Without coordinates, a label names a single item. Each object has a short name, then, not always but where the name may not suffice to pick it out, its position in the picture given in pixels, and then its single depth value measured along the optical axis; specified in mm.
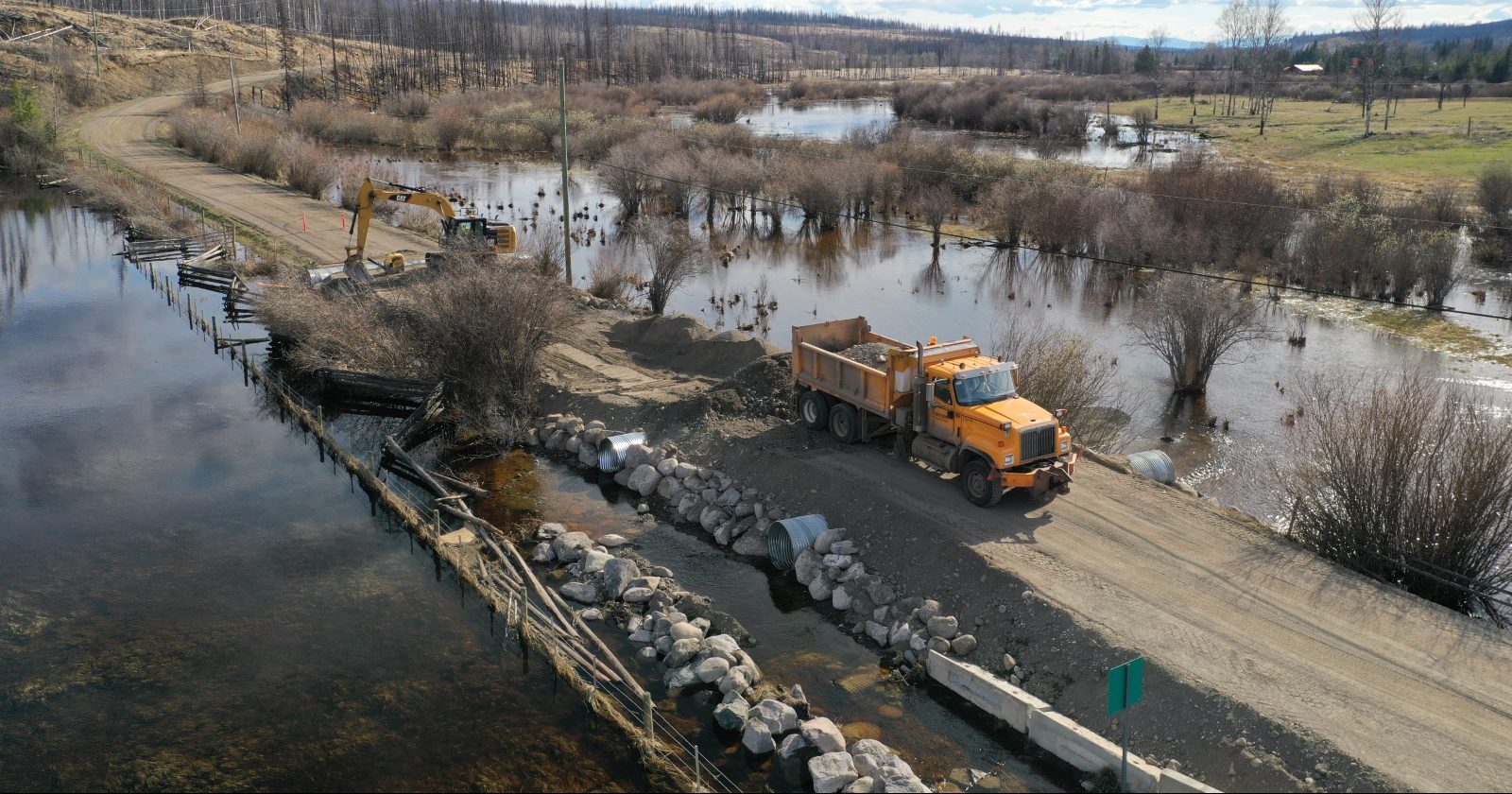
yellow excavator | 34656
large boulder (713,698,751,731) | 14930
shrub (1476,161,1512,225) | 48719
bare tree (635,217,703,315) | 37125
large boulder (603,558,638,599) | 18391
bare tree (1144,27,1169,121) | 133062
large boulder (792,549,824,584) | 18891
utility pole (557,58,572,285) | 36881
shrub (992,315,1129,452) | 24203
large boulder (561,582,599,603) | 18328
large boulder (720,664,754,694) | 15617
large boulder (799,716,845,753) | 14281
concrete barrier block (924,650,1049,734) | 14656
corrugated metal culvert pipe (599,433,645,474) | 23672
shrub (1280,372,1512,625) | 16750
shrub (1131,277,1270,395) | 30672
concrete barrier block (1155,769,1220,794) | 12500
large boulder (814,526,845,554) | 19328
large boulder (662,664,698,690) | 15930
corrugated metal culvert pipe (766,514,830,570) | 19375
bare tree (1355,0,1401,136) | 81438
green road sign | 12438
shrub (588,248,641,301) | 38312
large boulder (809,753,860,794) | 13578
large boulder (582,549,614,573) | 19094
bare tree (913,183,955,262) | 53469
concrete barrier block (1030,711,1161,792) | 12992
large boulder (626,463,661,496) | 22750
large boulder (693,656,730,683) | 15883
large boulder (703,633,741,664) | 16312
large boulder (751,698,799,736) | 14703
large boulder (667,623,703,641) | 16812
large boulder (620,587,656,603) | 18062
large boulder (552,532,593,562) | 19719
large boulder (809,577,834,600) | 18500
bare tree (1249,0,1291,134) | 101188
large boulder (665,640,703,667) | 16328
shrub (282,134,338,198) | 59188
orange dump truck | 19031
